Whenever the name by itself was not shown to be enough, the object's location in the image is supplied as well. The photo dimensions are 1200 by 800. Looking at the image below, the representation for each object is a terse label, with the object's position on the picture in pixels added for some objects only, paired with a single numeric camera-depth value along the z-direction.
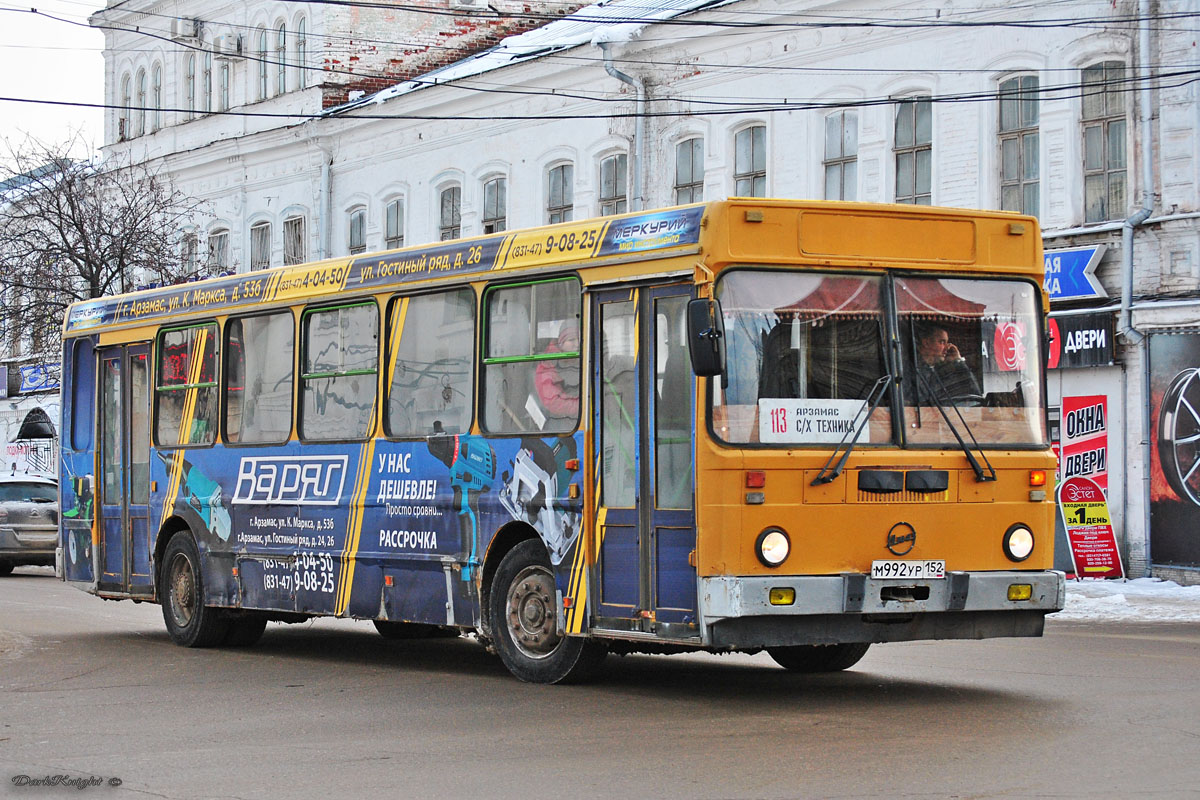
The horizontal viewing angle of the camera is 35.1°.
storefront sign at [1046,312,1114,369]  22.95
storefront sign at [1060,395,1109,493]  23.27
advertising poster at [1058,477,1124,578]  23.22
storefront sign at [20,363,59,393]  44.59
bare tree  36.84
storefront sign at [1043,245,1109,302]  23.02
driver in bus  10.80
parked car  27.58
